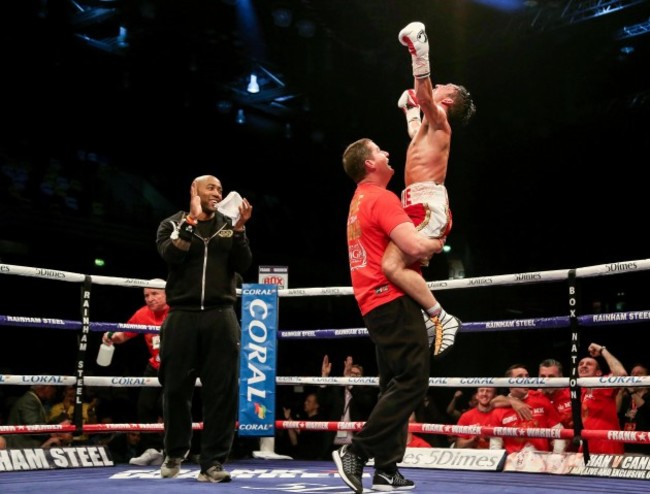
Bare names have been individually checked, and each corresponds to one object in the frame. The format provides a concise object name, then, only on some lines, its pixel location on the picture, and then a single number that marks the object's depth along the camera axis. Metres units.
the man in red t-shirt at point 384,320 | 2.60
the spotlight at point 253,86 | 13.07
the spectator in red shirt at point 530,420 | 4.50
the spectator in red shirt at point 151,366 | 4.20
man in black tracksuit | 3.25
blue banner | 4.25
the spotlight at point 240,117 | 13.99
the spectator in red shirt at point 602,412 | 4.22
